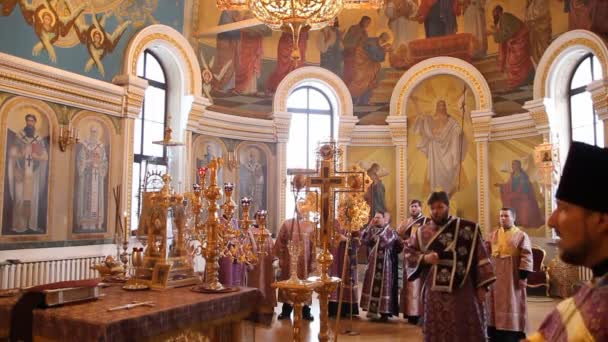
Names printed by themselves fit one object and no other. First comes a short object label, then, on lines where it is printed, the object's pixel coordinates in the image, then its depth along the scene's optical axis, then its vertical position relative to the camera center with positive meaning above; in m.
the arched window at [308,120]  13.39 +2.44
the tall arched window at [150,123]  10.45 +1.89
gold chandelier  5.80 +2.26
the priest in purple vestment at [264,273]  8.64 -0.87
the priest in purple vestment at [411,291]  8.34 -1.13
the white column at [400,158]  12.98 +1.46
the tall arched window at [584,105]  10.77 +2.34
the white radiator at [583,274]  10.08 -1.02
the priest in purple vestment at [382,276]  8.67 -0.92
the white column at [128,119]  9.46 +1.74
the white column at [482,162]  12.21 +1.28
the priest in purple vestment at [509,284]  7.03 -0.86
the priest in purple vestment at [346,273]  8.73 -0.89
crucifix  4.86 +0.09
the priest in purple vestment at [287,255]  8.66 -0.58
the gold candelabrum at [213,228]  4.45 -0.08
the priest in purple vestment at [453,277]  5.25 -0.57
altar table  3.24 -0.64
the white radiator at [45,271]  7.42 -0.77
